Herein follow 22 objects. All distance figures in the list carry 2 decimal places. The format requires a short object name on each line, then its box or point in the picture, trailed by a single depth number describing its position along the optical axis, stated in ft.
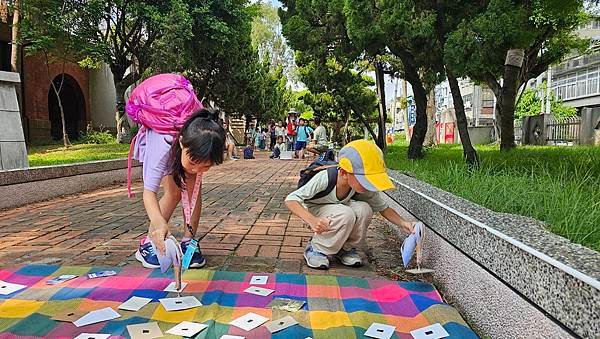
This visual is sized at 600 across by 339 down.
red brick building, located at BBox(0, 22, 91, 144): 55.72
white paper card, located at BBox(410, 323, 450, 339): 6.45
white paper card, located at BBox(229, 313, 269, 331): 6.78
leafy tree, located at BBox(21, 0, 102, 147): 40.55
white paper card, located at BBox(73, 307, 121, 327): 6.74
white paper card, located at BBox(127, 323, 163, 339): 6.38
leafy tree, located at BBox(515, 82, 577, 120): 110.16
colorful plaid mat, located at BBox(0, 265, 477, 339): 6.64
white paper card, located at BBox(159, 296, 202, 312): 7.36
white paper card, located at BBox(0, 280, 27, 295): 7.95
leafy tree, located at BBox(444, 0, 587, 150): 17.17
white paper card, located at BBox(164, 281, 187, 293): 8.14
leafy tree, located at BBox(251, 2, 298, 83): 123.24
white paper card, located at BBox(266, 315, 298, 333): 6.70
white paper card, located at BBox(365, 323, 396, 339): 6.48
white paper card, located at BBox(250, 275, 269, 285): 8.59
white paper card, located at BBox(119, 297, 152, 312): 7.32
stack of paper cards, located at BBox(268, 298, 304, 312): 7.48
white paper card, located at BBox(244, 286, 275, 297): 8.06
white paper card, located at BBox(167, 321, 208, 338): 6.49
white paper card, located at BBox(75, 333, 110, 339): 6.29
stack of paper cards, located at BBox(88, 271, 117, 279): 8.75
